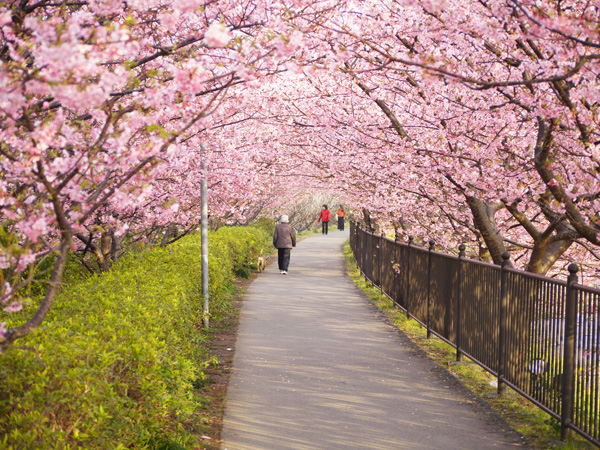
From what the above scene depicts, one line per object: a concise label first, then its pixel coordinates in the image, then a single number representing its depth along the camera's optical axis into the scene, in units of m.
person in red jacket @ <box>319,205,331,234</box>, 42.74
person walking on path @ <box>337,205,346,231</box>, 50.06
